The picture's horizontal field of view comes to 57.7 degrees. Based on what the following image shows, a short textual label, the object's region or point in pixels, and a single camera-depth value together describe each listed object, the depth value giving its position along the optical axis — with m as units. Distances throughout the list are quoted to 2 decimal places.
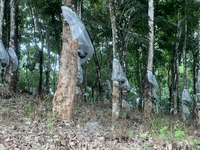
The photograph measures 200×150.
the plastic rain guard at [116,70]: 5.57
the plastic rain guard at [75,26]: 4.68
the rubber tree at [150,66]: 6.93
